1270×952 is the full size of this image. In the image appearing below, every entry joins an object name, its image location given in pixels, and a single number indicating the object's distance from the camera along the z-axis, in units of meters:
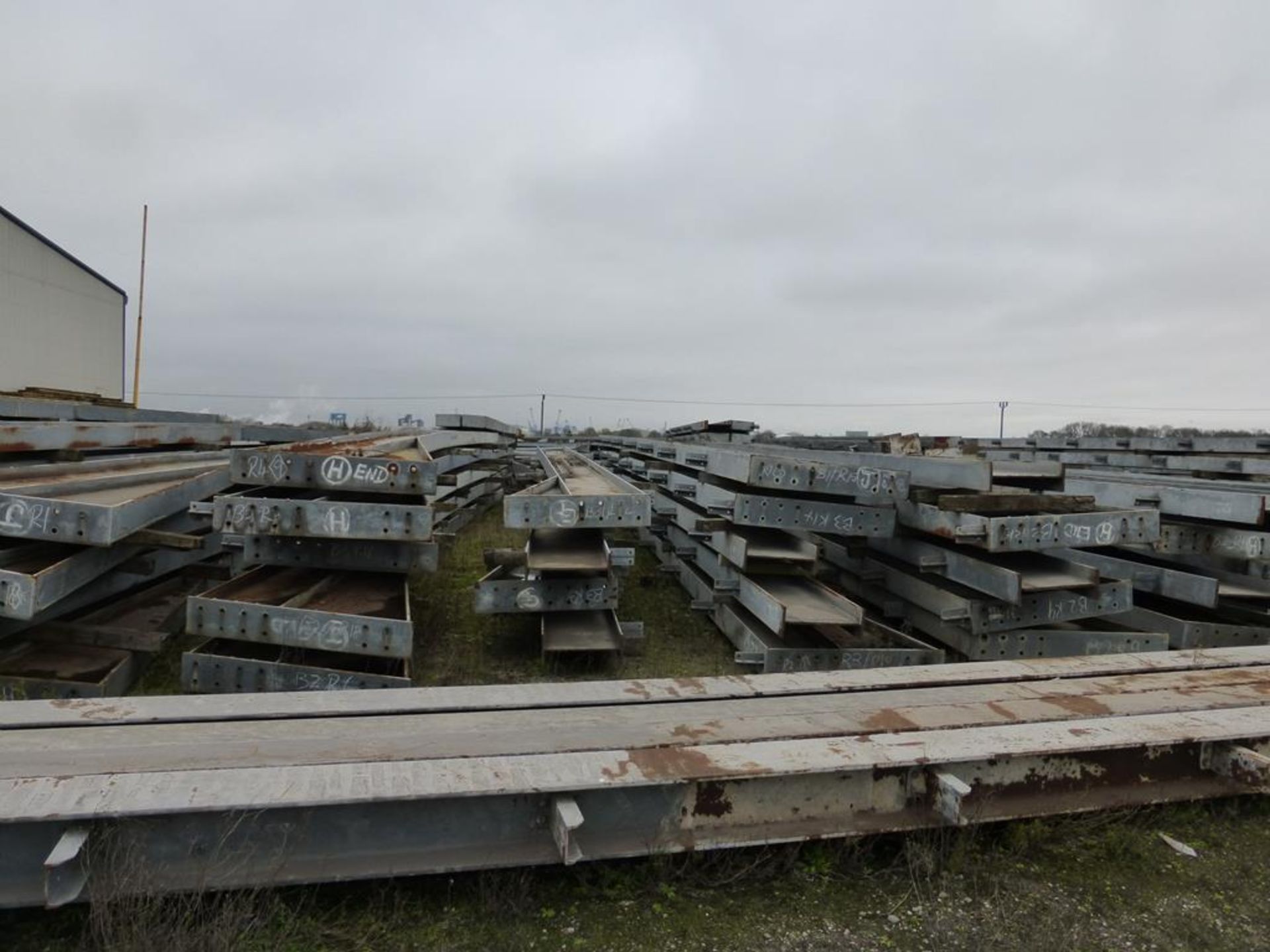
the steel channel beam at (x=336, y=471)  3.67
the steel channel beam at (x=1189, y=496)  3.92
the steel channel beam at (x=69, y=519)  3.00
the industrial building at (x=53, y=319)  18.20
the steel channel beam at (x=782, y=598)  3.77
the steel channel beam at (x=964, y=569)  3.54
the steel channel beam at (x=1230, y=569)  4.38
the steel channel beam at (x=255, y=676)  3.42
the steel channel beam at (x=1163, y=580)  4.15
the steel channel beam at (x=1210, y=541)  3.88
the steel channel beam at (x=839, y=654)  3.80
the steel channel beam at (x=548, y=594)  4.13
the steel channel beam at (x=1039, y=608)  3.75
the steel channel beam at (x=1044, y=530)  3.51
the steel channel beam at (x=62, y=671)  3.20
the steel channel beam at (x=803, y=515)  4.11
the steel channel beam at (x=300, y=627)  3.38
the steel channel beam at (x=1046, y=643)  3.83
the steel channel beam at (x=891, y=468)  3.89
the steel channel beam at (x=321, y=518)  3.58
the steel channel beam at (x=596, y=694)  2.24
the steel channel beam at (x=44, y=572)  2.79
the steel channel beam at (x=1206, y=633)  4.21
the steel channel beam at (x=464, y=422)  10.78
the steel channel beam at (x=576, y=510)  3.97
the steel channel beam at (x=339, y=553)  4.06
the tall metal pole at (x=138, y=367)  20.94
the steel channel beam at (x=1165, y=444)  9.09
